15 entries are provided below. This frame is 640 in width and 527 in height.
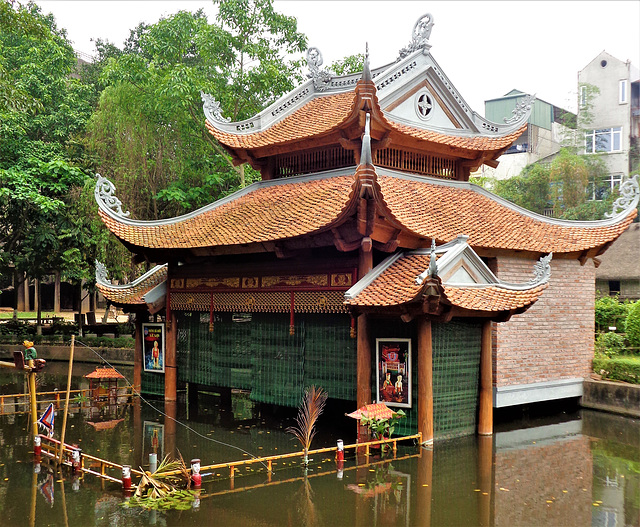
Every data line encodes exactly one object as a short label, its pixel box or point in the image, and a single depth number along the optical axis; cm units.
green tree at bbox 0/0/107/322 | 2792
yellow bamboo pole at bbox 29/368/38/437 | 1156
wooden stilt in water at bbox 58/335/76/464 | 1142
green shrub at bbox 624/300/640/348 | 2027
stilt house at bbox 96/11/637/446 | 1318
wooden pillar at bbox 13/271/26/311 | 5125
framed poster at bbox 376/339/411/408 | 1307
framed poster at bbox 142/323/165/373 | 1864
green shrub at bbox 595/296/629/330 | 2492
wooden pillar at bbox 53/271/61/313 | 4613
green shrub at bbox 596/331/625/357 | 2008
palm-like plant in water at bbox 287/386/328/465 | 1163
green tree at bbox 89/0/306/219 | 2714
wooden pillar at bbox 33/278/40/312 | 5188
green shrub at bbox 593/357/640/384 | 1711
